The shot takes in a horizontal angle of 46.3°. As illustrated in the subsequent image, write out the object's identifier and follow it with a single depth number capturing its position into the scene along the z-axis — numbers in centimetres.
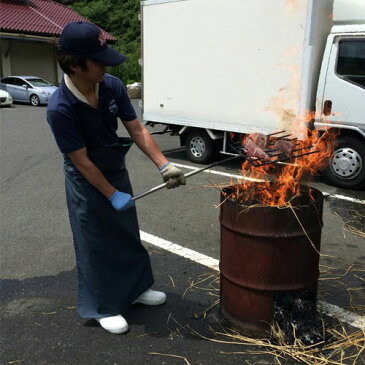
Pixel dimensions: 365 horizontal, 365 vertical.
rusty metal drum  249
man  246
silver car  1946
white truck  591
